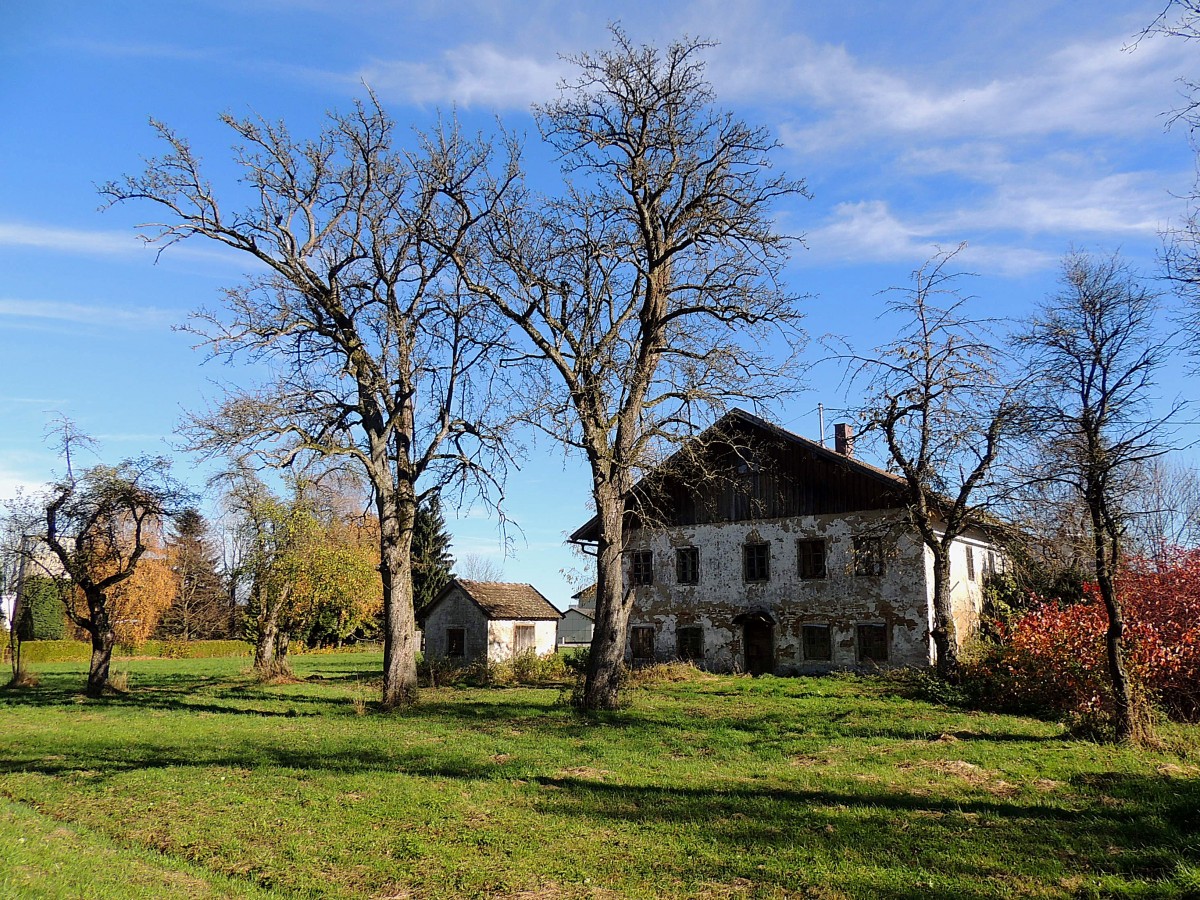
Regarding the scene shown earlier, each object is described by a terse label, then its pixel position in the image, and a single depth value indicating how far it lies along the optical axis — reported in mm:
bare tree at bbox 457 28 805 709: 18328
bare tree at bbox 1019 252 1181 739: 13039
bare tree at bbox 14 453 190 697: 25875
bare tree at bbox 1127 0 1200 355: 9326
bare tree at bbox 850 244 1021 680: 20672
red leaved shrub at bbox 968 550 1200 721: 16031
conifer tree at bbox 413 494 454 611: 51906
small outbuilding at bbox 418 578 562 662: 34406
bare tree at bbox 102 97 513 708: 19562
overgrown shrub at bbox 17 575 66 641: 55791
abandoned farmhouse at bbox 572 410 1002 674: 26031
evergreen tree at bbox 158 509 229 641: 59531
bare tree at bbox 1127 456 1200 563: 14237
